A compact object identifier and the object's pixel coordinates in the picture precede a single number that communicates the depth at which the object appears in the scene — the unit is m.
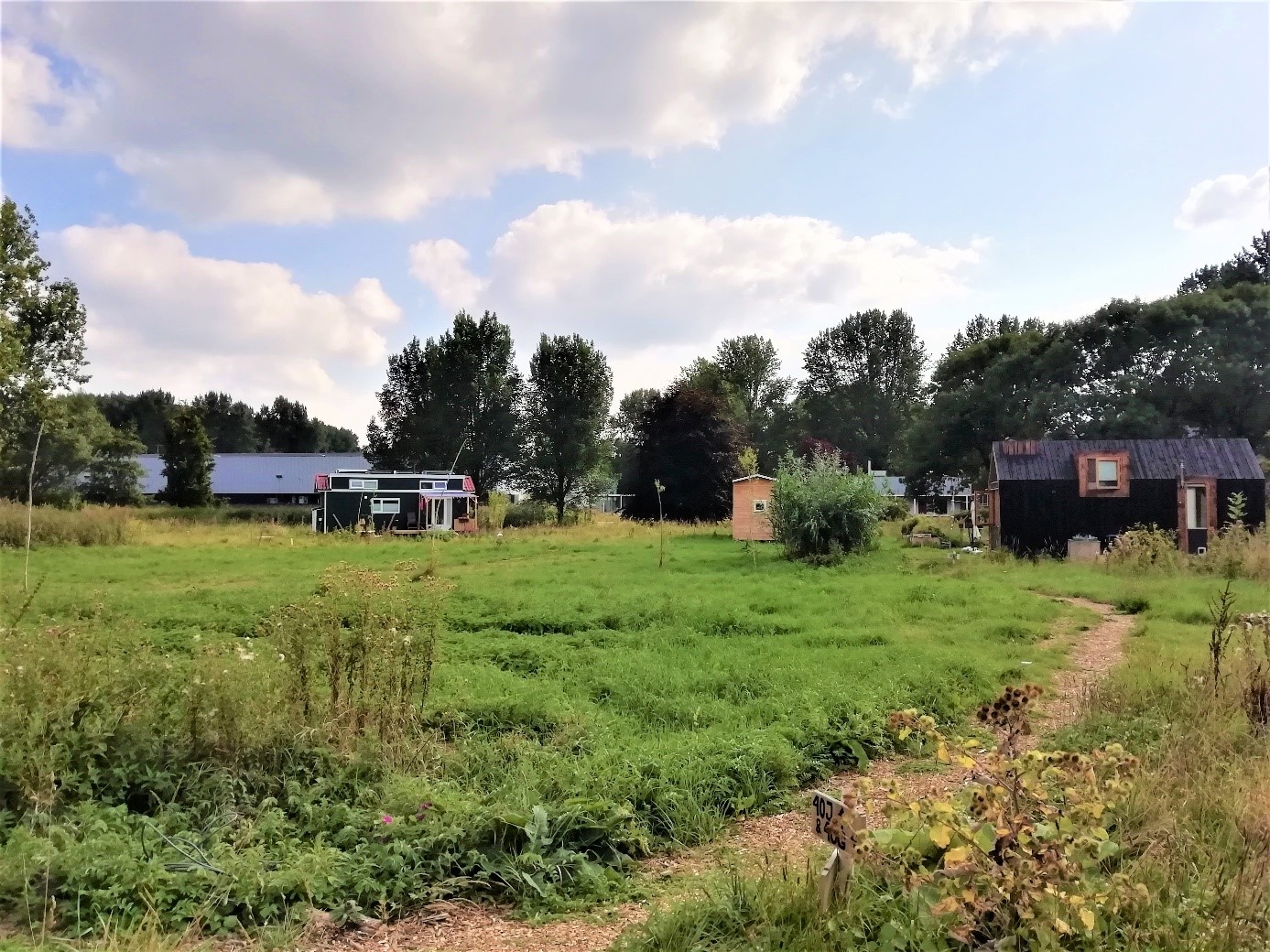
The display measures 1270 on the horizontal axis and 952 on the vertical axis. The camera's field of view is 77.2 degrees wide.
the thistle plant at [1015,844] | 2.68
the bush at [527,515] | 39.56
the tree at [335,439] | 78.03
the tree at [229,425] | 72.56
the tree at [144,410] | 68.38
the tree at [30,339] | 24.23
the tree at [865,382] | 61.75
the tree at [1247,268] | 40.50
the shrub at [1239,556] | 14.62
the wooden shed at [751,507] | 26.50
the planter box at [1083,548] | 21.23
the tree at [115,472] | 38.75
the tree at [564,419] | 46.69
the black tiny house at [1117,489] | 21.52
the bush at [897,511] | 43.16
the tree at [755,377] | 65.44
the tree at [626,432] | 45.78
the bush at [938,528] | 27.09
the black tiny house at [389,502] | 34.25
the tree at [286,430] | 75.50
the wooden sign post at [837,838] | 3.02
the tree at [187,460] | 43.34
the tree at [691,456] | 41.62
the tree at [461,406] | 46.56
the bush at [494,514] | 34.06
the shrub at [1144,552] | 16.25
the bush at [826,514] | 19.45
